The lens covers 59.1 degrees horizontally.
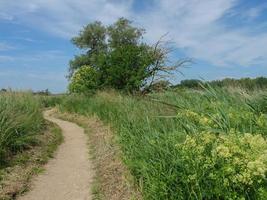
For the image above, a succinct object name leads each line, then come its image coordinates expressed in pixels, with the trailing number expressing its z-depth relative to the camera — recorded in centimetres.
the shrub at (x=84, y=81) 1443
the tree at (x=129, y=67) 1278
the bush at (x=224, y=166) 230
